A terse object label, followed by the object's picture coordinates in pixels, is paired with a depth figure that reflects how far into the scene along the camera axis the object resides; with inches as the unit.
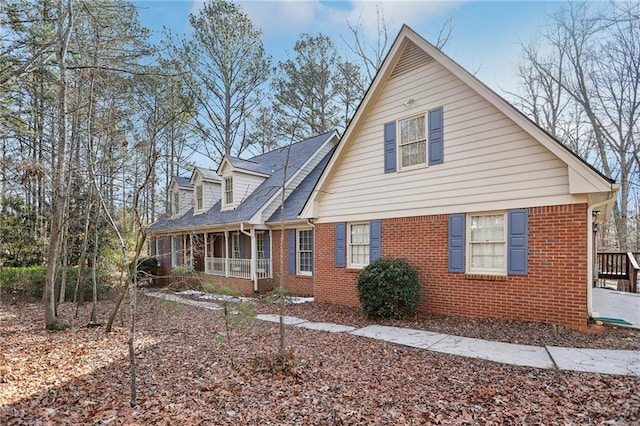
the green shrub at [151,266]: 706.8
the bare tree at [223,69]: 820.0
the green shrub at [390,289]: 300.8
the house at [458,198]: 248.4
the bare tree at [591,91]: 588.2
